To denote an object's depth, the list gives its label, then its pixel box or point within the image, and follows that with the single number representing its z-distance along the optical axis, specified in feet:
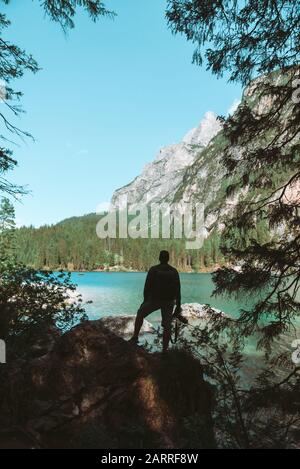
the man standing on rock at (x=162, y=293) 26.68
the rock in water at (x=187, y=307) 84.31
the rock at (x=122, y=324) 63.98
